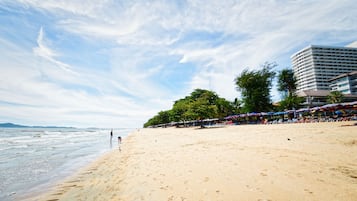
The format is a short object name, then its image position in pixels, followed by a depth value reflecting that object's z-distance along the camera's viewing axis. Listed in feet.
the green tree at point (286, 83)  219.32
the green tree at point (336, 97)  239.62
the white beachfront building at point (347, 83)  313.32
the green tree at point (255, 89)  191.01
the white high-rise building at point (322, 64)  468.34
